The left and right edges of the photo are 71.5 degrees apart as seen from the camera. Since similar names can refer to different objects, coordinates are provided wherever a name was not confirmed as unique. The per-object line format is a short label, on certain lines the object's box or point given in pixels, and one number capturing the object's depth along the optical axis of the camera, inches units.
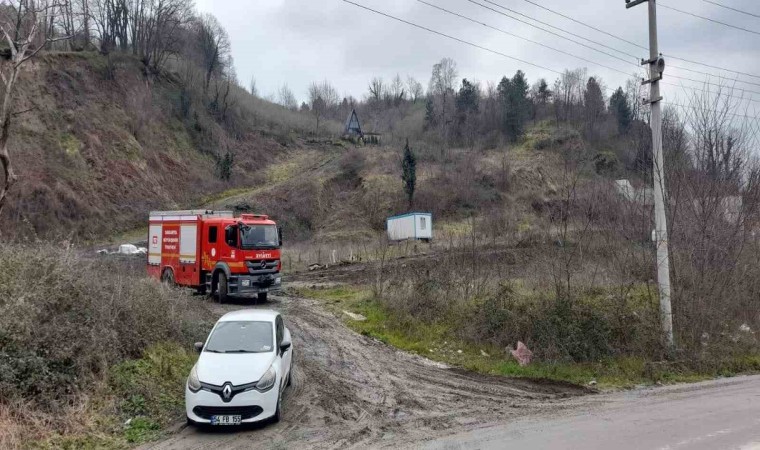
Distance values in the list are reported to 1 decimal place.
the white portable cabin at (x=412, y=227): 1796.3
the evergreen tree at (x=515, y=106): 3388.3
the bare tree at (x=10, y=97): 642.8
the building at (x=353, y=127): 3526.1
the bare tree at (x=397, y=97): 4879.4
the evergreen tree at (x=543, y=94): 3791.8
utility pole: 495.8
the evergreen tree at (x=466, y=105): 3585.1
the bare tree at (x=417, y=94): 4972.0
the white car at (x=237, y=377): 323.0
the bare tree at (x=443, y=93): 3769.4
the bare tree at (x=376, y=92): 4955.7
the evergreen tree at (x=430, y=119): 3786.9
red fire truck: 790.5
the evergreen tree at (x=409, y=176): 2325.3
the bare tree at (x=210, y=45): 3157.0
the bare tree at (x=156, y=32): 2549.2
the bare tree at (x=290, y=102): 4719.5
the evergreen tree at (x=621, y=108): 3346.7
